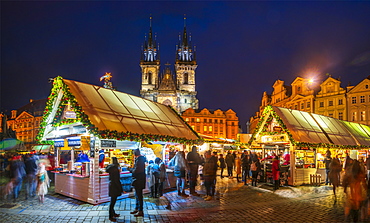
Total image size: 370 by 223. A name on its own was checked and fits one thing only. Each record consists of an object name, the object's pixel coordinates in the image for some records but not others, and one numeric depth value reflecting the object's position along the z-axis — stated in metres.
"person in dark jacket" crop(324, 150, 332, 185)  15.10
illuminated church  84.31
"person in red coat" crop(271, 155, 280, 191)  13.05
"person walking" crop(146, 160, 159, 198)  10.29
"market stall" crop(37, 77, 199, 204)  9.65
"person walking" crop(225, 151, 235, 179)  18.22
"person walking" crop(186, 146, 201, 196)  11.53
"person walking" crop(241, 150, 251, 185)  15.13
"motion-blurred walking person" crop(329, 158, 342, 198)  11.71
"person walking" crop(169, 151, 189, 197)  10.96
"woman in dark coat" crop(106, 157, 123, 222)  7.59
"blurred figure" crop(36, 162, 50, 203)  9.75
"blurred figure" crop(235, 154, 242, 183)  17.09
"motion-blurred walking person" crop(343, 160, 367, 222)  7.52
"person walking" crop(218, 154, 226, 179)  18.89
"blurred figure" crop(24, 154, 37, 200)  10.91
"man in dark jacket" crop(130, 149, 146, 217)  8.06
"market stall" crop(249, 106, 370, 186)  14.70
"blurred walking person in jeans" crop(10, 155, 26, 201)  10.73
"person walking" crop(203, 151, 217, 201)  10.75
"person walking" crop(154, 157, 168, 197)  10.36
